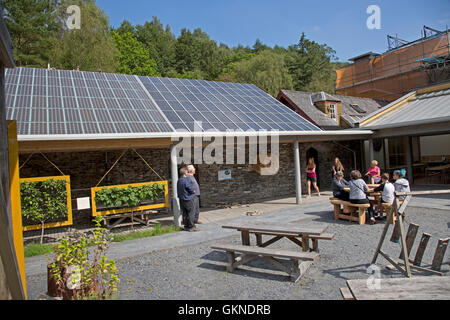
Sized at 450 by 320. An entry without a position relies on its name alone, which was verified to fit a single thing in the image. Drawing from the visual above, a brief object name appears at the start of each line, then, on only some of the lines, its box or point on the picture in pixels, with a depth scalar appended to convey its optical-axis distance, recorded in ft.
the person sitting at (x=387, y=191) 24.63
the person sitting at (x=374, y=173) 33.24
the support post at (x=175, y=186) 26.84
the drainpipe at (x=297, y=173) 35.03
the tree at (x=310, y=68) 118.83
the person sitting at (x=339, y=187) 26.99
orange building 57.98
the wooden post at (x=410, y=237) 15.16
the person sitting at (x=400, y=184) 24.98
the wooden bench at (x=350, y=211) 25.16
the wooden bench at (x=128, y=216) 26.48
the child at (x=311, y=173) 39.75
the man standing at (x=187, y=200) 25.55
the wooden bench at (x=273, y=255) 14.44
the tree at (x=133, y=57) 105.19
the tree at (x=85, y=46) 73.05
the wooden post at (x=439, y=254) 14.39
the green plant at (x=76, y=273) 12.26
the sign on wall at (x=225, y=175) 39.91
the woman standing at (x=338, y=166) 38.52
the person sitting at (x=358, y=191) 25.12
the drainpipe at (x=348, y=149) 50.95
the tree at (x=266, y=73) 106.73
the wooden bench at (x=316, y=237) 16.20
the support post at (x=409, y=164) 44.73
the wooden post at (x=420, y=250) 15.01
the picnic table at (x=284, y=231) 16.37
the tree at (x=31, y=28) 67.00
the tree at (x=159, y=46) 122.31
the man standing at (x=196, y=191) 26.25
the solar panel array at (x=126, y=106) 25.63
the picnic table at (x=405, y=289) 10.04
